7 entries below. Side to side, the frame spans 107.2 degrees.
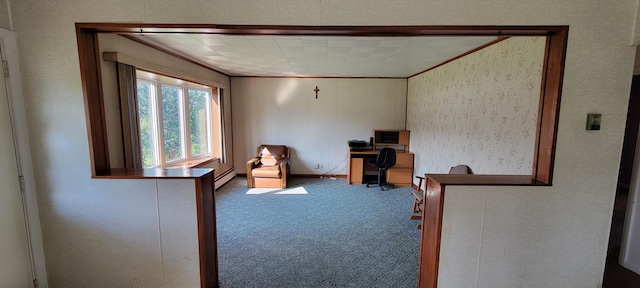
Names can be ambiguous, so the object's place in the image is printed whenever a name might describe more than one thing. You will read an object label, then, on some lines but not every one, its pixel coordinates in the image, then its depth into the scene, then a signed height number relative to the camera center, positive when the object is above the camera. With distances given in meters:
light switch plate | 1.54 +0.02
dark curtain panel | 2.42 +0.09
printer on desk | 5.04 -0.46
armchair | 4.53 -0.98
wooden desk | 4.85 -0.95
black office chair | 4.53 -0.70
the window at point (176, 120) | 3.23 +0.03
